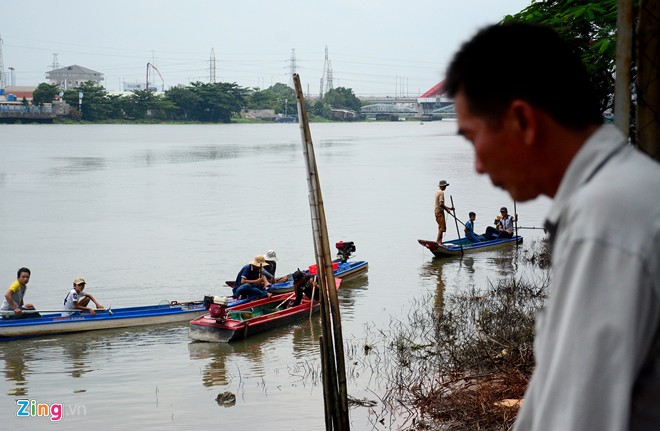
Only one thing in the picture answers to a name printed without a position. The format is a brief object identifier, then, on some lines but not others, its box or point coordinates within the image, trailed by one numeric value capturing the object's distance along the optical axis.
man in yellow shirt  16.67
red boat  17.06
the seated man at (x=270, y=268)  19.56
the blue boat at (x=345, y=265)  23.37
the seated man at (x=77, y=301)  17.95
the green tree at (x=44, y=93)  142.75
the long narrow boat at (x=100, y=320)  17.42
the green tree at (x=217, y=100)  146.88
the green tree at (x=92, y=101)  139.00
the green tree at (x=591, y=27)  11.62
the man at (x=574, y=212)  1.45
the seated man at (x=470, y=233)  27.91
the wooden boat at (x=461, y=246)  27.22
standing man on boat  26.70
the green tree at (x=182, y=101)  148.12
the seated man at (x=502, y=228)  28.14
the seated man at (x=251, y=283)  18.88
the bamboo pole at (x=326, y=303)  7.86
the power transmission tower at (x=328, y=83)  195.91
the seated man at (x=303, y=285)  18.55
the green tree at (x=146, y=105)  146.62
